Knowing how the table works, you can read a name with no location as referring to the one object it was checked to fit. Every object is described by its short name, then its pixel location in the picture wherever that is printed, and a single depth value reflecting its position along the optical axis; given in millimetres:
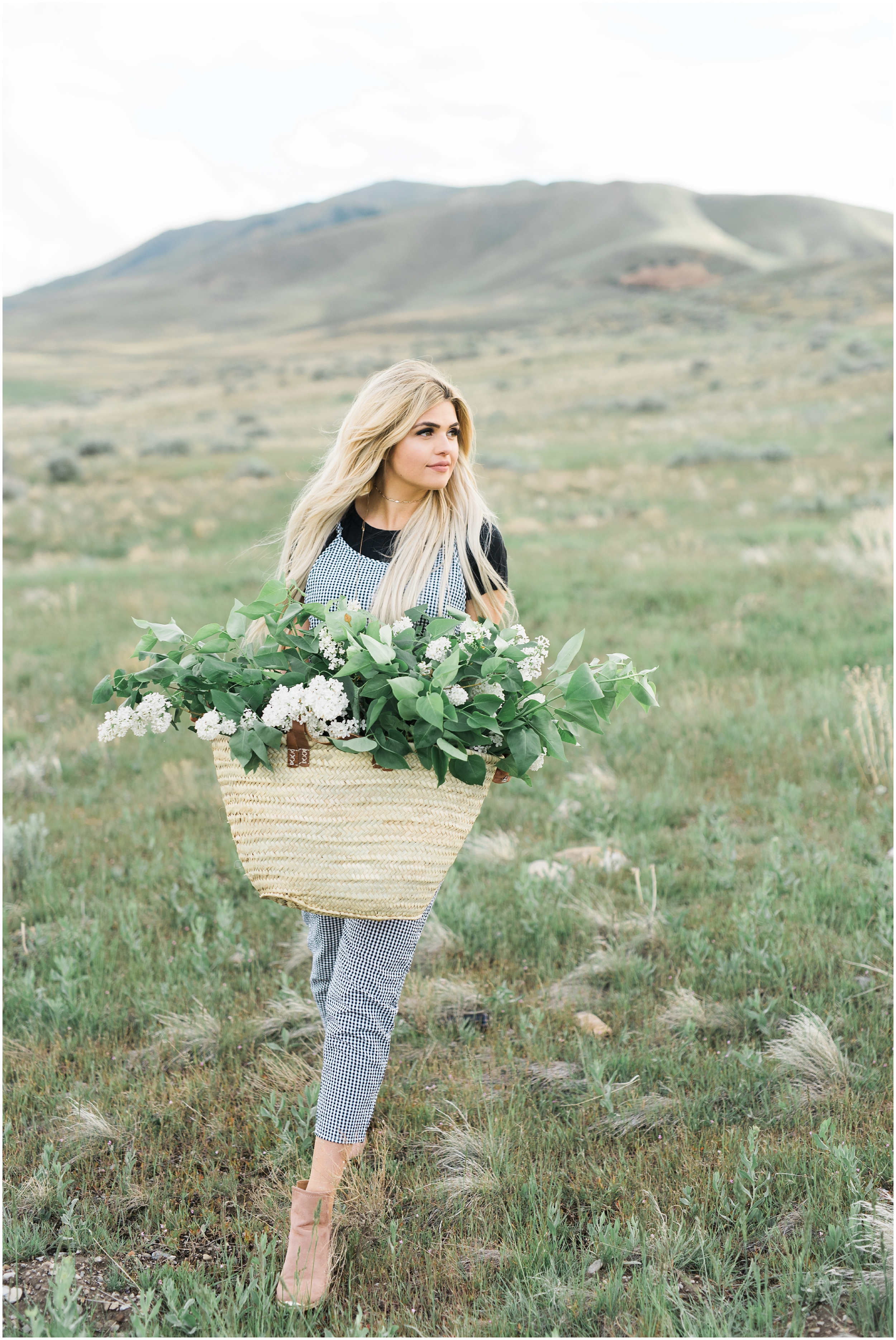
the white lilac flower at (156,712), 2322
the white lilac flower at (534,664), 2234
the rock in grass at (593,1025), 3371
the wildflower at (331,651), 2230
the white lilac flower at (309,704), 2094
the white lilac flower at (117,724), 2340
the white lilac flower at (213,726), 2197
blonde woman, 2523
